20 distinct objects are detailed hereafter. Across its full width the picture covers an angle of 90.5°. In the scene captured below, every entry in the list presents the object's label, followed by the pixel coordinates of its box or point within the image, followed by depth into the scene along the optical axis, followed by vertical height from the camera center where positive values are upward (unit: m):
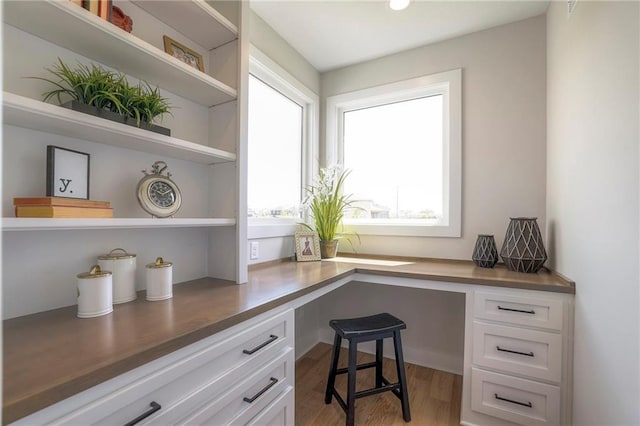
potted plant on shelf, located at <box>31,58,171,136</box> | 1.07 +0.41
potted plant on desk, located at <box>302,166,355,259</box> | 2.42 +0.03
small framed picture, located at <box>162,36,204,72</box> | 1.39 +0.72
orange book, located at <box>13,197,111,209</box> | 0.98 +0.03
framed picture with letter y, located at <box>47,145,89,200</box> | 1.07 +0.13
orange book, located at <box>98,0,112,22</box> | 1.08 +0.70
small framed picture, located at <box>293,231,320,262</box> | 2.29 -0.24
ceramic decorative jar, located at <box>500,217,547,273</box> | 1.77 -0.19
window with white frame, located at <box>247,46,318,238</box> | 2.12 +0.51
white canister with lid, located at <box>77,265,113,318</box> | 1.05 -0.28
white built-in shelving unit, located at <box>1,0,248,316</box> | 1.01 +0.28
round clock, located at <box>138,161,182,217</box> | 1.28 +0.08
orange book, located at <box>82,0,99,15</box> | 1.05 +0.69
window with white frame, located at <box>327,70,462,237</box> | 2.28 +0.48
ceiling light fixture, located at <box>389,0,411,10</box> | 1.82 +1.21
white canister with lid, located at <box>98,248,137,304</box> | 1.19 -0.23
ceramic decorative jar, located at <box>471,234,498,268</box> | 1.97 -0.24
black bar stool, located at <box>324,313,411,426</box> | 1.62 -0.76
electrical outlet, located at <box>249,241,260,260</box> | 2.01 -0.24
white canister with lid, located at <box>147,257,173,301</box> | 1.25 -0.28
